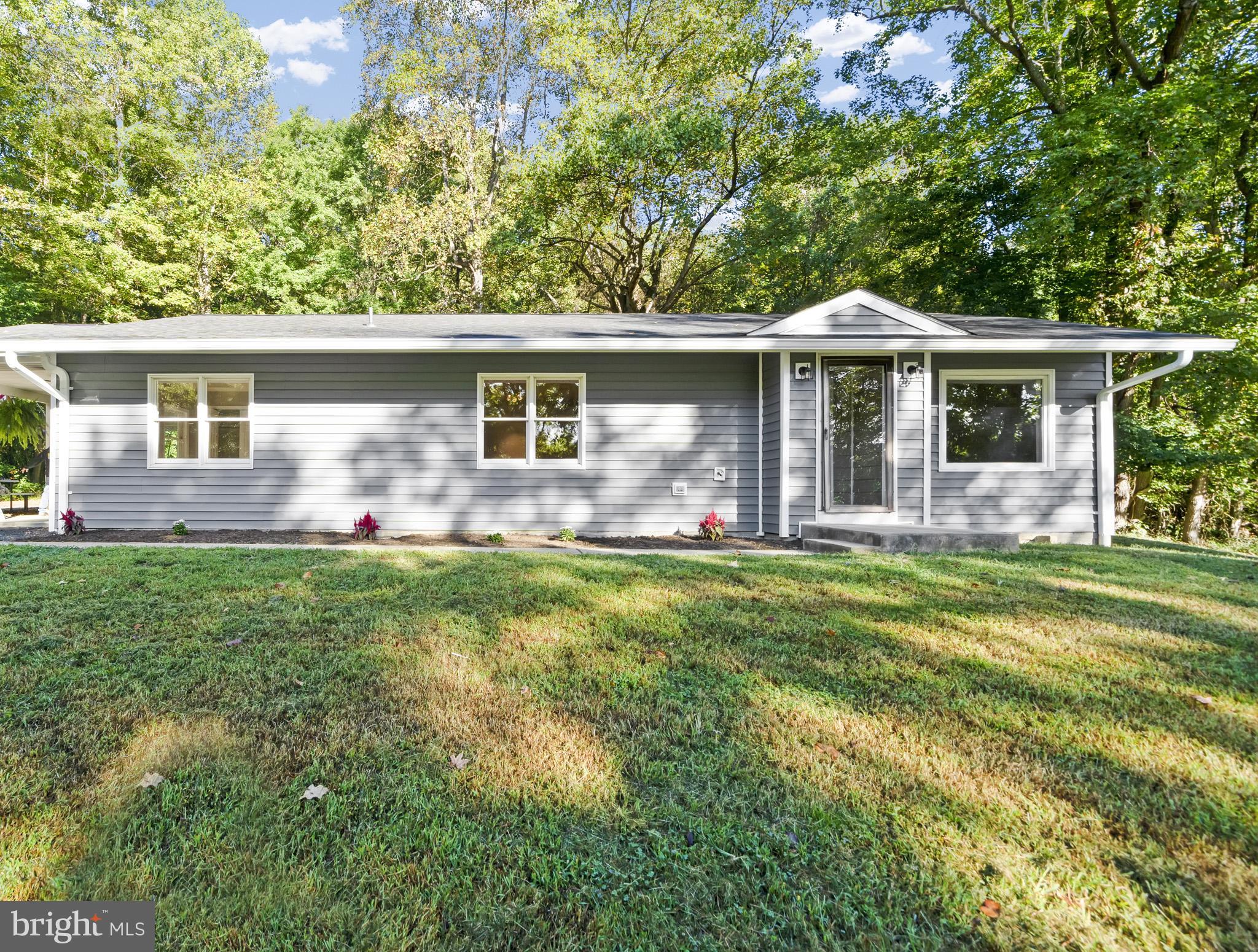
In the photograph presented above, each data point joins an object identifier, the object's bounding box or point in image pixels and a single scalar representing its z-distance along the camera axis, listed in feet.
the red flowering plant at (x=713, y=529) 24.94
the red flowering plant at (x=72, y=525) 23.84
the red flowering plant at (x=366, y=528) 24.20
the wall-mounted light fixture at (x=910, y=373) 25.22
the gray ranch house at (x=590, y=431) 25.31
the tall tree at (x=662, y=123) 45.57
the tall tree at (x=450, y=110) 51.67
